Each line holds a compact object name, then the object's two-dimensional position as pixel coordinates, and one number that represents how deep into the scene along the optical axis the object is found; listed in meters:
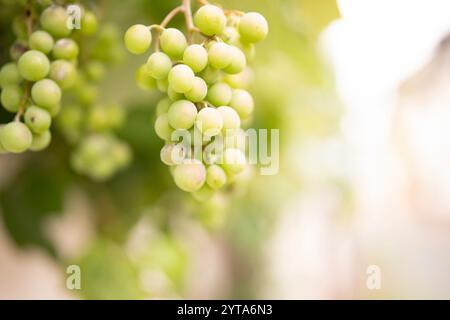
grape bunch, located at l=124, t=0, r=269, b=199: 0.41
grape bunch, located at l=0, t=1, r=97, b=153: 0.43
